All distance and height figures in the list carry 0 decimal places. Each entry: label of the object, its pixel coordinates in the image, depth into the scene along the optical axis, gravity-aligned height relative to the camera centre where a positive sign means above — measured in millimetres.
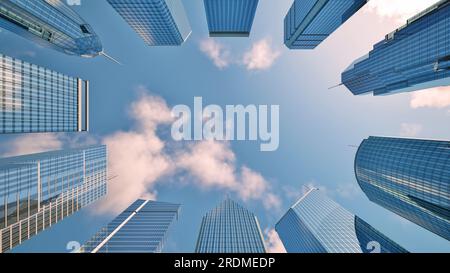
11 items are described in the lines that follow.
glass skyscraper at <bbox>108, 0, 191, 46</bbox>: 119875 +66594
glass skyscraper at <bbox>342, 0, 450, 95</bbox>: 107188 +44624
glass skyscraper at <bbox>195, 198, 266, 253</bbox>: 150625 -69314
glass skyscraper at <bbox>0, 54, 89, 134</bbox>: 107750 +19767
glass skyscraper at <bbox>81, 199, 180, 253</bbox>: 167625 -75950
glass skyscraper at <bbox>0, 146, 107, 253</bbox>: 101812 -28684
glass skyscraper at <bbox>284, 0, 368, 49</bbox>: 126625 +70709
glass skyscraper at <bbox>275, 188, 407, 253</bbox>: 150525 -71382
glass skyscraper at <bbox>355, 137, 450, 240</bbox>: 104062 -21081
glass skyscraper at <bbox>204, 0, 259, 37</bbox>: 133000 +74226
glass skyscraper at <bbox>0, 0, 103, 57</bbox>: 104500 +55568
